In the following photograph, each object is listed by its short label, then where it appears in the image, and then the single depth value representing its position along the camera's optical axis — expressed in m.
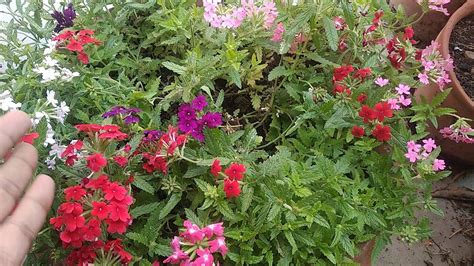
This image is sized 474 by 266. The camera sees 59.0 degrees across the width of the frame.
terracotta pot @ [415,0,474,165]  0.51
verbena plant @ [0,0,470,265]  0.32
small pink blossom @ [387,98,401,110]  0.38
